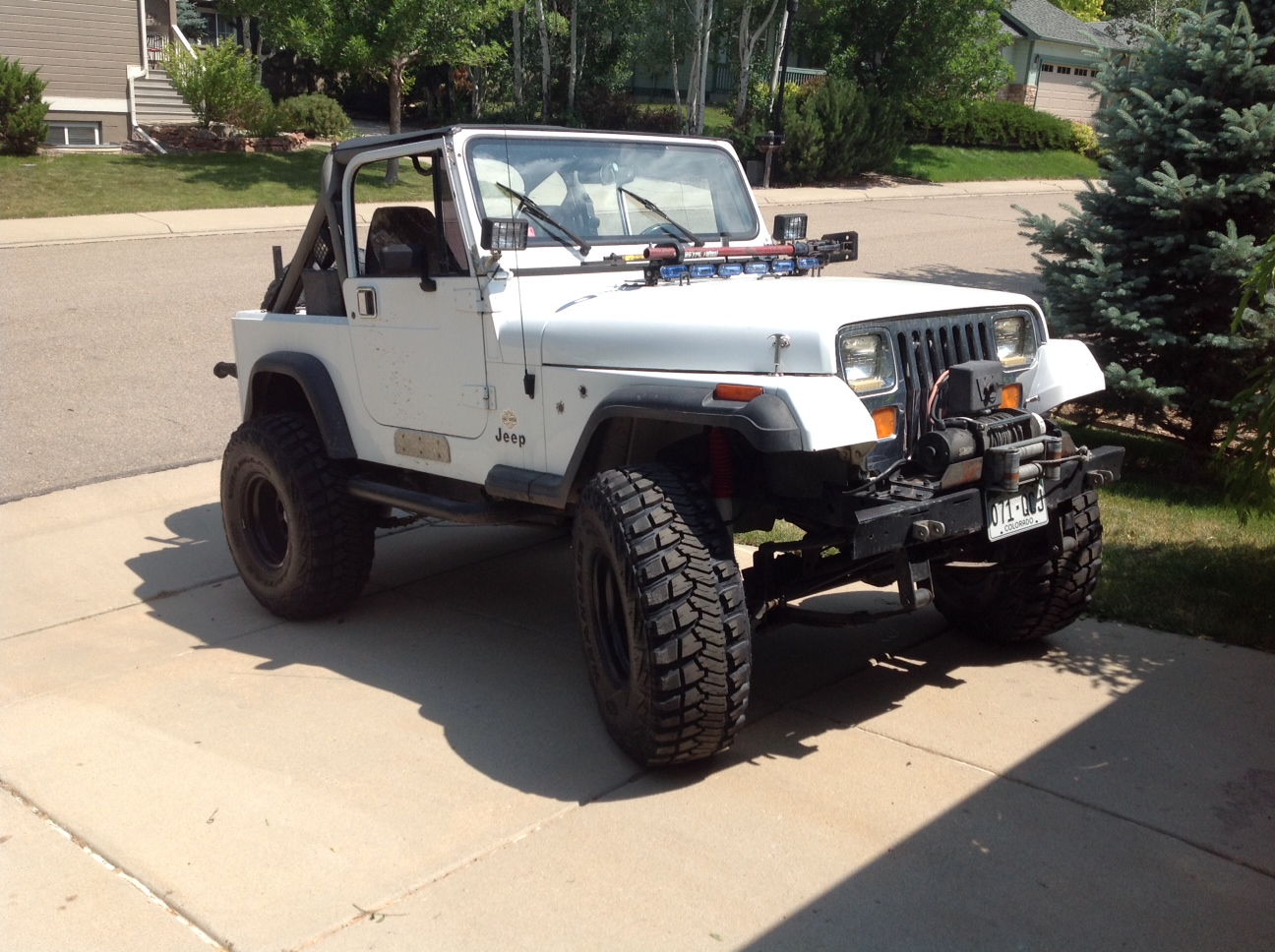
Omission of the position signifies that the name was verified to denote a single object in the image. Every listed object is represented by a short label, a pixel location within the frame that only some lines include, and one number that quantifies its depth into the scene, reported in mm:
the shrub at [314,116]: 25203
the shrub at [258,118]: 23792
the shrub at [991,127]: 30828
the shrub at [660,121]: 28188
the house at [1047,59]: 40594
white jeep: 3982
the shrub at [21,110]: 20219
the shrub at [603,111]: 27781
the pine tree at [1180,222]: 7531
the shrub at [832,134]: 24641
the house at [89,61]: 23469
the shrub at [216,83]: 22922
